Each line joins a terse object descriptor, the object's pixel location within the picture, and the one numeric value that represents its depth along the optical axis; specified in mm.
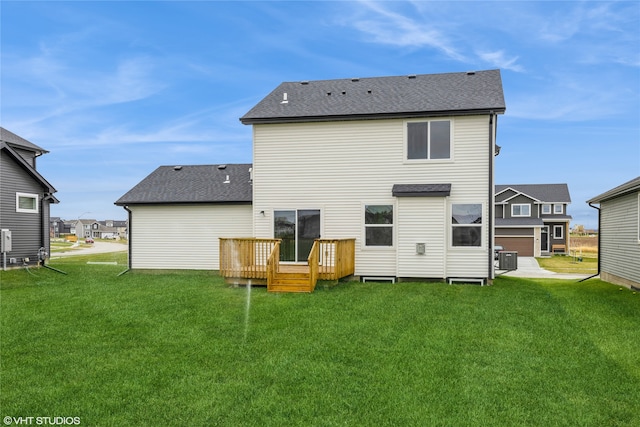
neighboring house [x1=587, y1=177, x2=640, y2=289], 13602
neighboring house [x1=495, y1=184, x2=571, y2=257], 38500
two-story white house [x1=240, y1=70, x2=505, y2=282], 14414
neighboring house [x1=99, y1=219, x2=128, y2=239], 126275
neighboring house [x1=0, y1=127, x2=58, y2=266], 17781
